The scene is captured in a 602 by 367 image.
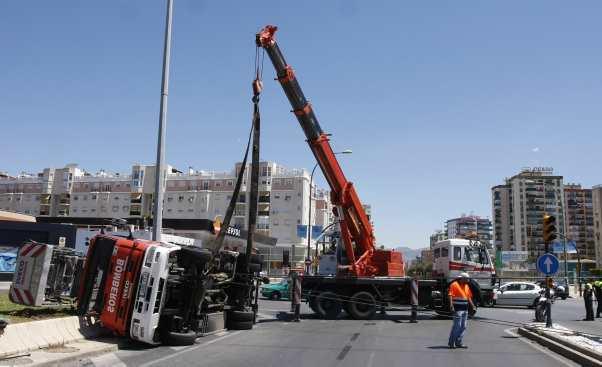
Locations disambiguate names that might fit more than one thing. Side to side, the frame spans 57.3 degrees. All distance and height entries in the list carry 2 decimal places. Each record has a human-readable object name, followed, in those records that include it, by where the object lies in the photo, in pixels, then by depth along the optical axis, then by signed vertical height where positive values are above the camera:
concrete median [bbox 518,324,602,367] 10.31 -1.90
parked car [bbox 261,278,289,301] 31.73 -2.43
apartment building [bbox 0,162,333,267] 103.62 +10.38
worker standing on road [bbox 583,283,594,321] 20.36 -1.61
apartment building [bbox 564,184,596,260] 165.38 +10.63
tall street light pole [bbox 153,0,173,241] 13.62 +2.68
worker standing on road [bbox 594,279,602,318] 21.69 -1.39
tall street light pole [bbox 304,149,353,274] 22.25 -0.66
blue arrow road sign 15.15 -0.19
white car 29.17 -2.01
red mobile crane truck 19.38 -0.63
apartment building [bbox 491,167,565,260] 156.50 +14.90
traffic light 15.31 +0.78
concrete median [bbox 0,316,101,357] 8.87 -1.64
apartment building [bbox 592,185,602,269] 122.80 +9.21
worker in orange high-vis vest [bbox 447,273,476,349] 12.22 -1.19
